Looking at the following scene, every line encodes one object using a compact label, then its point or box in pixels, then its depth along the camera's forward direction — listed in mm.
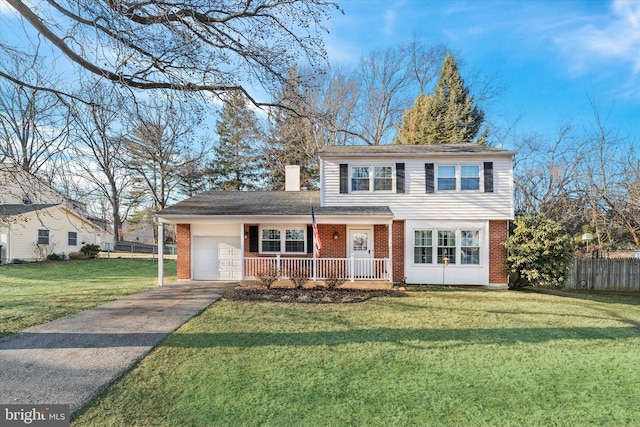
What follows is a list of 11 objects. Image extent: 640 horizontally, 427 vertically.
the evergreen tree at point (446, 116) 25062
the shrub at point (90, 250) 23750
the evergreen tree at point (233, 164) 29359
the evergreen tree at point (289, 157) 22344
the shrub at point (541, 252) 11531
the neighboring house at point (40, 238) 20312
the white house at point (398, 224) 12875
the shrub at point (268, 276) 11156
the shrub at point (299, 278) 11327
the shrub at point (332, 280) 11156
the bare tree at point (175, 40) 5602
